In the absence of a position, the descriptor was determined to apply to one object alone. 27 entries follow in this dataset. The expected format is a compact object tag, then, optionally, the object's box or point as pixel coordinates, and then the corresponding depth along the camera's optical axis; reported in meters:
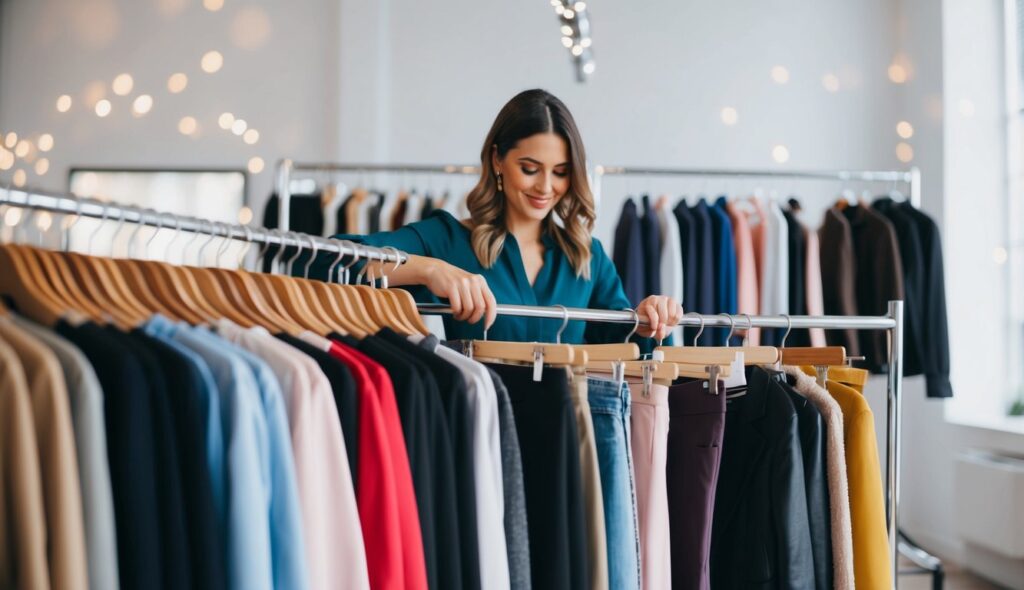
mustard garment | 1.48
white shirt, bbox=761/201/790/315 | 3.43
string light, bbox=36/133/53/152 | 5.06
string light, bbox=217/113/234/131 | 4.95
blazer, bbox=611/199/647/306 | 3.39
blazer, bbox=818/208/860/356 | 3.45
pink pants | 1.37
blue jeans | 1.30
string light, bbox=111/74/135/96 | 5.03
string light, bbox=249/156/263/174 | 4.94
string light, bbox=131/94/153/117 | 5.00
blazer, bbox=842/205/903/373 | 3.36
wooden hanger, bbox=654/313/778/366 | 1.52
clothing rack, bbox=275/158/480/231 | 3.55
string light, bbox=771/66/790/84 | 4.92
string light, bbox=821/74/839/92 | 4.91
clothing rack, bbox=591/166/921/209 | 3.56
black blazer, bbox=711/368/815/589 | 1.41
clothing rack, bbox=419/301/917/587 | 1.62
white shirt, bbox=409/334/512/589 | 1.12
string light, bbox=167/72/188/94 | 4.99
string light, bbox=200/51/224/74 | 4.98
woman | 2.04
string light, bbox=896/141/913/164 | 4.75
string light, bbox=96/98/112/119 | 5.02
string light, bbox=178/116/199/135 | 4.96
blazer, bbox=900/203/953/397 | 3.41
